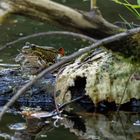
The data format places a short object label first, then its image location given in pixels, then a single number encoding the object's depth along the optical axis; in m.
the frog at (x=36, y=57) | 7.86
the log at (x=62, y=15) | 5.44
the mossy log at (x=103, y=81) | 6.89
